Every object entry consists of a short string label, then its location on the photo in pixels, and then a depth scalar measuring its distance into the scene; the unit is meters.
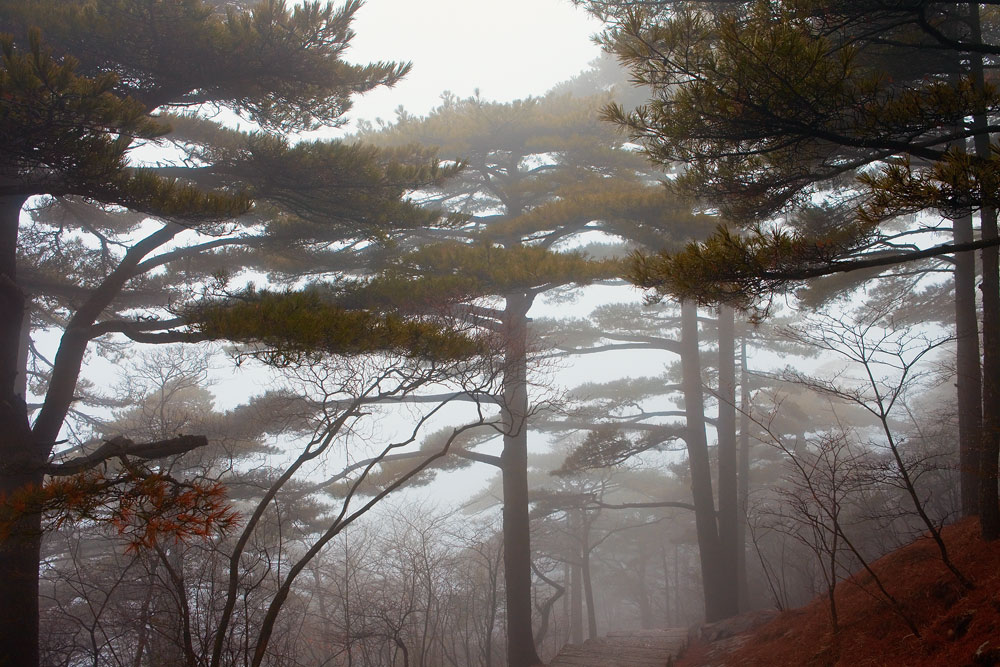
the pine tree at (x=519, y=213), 7.54
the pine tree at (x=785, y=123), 3.26
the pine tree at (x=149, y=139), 4.07
